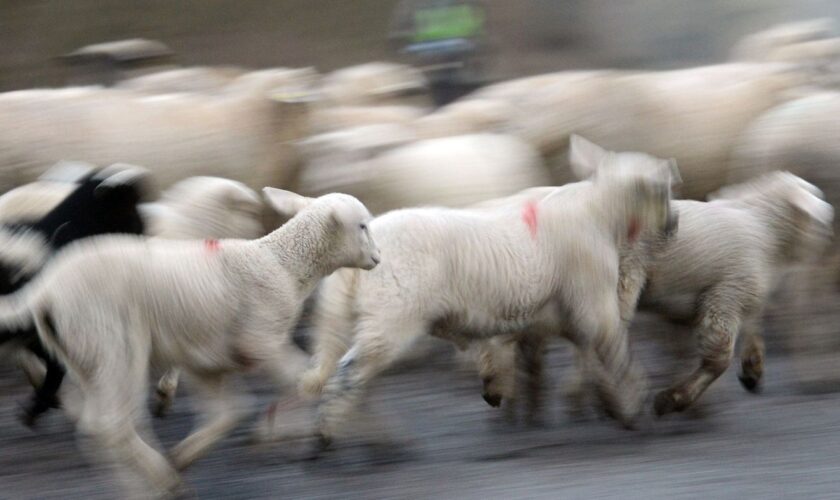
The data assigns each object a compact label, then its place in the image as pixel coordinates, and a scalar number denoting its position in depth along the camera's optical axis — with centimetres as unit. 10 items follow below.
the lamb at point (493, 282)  1193
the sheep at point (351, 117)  1862
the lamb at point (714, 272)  1334
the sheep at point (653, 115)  1802
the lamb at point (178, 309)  1058
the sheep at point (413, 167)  1502
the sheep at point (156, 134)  1778
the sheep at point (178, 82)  2331
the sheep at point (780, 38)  2370
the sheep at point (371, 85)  2227
